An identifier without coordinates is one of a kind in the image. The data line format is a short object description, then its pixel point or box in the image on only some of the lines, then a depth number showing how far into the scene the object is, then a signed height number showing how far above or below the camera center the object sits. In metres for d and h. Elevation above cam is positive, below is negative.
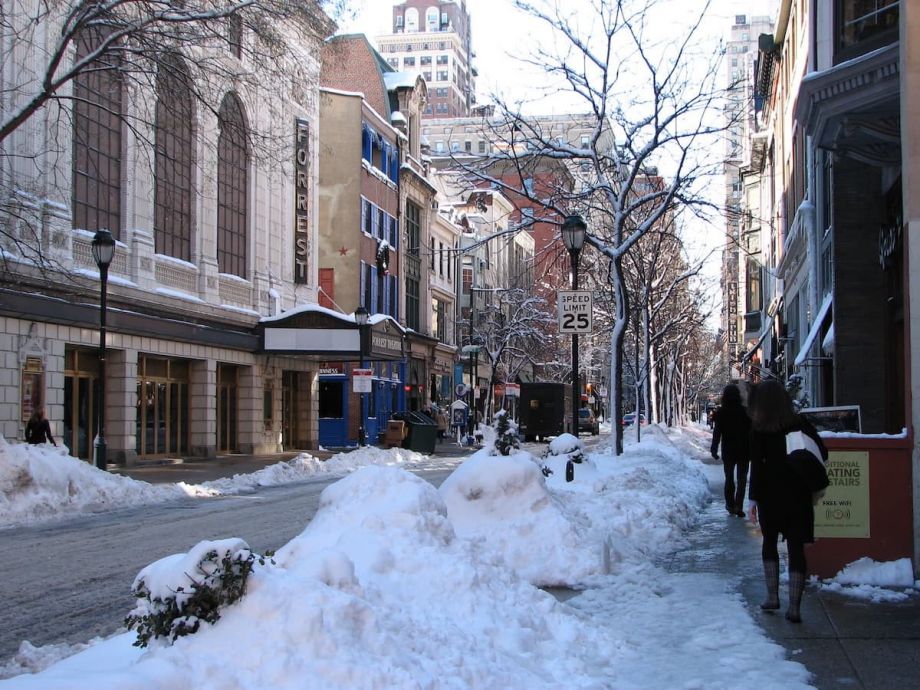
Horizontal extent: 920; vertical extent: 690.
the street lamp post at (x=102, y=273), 21.83 +2.26
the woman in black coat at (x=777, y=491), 7.96 -0.80
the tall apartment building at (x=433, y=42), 183.12 +58.38
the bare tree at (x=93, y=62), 16.06 +5.45
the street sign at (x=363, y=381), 35.69 +0.09
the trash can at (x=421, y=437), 38.53 -1.88
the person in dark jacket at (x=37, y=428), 22.52 -0.91
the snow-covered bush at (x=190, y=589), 4.74 -0.92
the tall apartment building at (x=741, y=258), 23.16 +6.89
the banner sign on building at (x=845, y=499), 9.35 -0.99
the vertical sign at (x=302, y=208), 40.69 +6.69
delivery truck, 56.41 -1.26
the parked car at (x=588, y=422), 76.31 -2.68
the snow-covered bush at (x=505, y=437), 13.03 -0.65
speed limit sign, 20.50 +1.35
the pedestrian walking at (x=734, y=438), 14.78 -0.74
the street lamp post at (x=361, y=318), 36.78 +2.24
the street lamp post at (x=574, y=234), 20.58 +2.84
